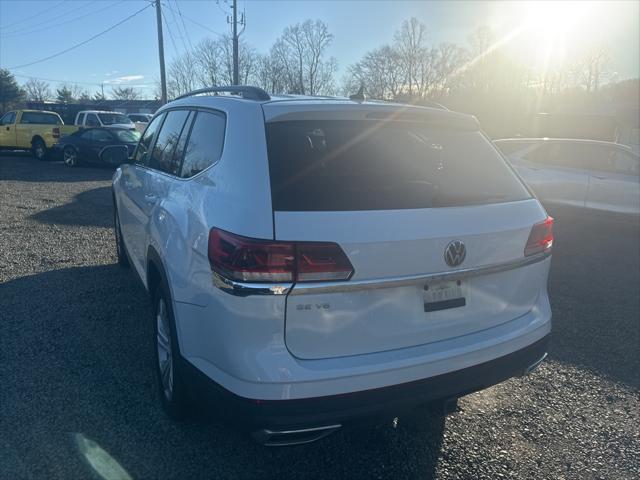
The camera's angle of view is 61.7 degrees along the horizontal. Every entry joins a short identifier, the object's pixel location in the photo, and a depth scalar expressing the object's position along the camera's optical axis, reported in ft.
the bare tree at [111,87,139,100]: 280.27
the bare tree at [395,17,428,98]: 219.41
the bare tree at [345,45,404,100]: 219.41
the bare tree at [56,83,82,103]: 262.84
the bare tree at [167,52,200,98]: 204.44
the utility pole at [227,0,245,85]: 92.58
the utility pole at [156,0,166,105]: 89.40
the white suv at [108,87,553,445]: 7.10
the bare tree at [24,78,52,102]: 270.28
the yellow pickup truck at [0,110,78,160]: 66.08
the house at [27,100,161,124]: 121.80
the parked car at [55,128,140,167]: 57.82
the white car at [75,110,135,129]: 76.07
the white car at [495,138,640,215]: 27.78
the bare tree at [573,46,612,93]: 211.82
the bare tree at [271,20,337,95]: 181.06
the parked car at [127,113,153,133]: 128.53
